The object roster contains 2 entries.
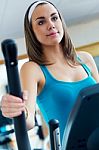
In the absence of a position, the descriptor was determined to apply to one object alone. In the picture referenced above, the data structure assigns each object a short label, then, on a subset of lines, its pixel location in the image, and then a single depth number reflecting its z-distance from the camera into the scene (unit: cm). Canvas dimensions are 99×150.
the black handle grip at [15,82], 91
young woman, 147
